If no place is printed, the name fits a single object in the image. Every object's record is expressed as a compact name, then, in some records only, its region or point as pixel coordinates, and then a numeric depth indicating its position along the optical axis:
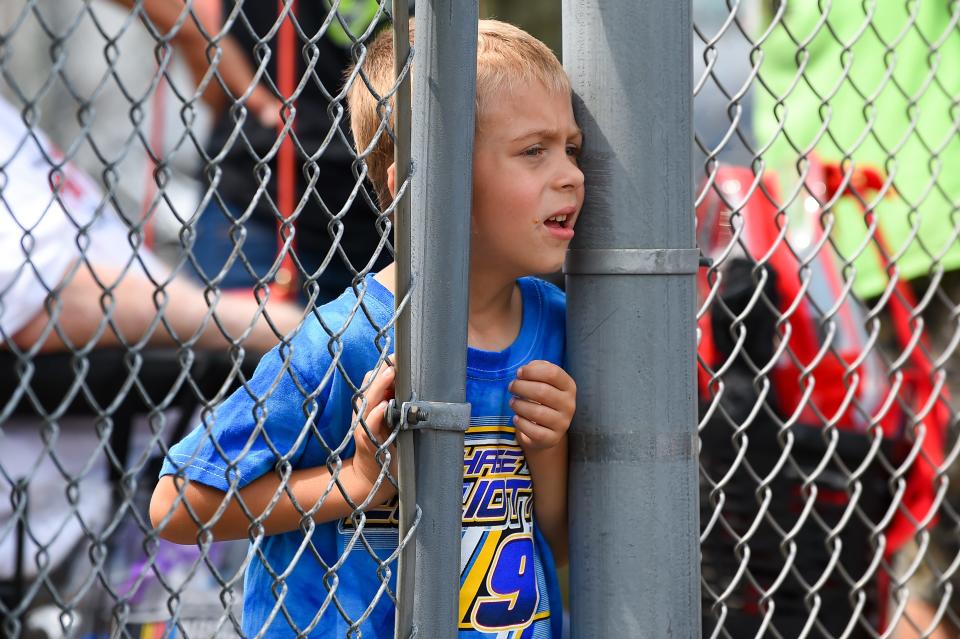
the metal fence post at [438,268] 4.49
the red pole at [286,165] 6.75
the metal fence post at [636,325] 4.58
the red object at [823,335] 5.38
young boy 4.53
